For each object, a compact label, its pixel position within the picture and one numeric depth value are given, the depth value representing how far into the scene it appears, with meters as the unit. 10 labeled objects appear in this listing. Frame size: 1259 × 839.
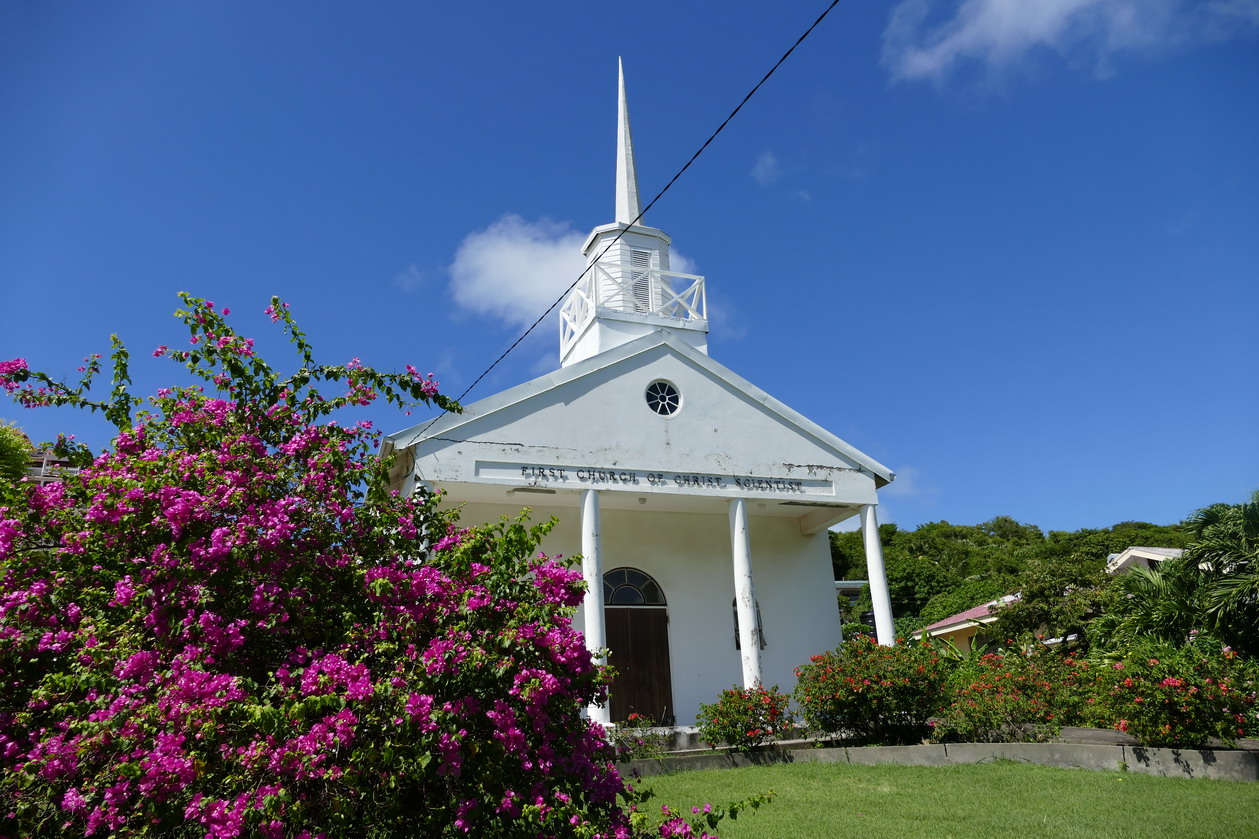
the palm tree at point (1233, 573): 12.03
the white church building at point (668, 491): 14.37
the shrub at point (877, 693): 12.32
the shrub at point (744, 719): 12.12
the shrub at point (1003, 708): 11.62
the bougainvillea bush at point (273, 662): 4.22
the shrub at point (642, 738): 11.12
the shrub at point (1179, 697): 9.18
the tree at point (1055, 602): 22.27
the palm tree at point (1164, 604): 12.86
